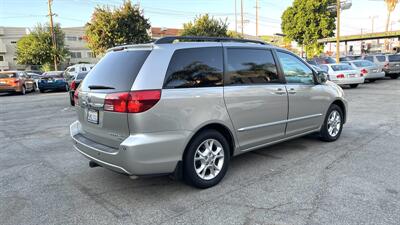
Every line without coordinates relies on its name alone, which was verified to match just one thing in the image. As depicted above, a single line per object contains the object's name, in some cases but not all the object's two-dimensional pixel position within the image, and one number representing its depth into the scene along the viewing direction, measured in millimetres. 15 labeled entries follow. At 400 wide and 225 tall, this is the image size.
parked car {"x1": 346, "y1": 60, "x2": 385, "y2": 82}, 18859
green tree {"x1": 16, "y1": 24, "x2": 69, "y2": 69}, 45688
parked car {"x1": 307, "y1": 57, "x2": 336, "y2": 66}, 20338
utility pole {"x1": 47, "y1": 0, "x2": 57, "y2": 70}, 39094
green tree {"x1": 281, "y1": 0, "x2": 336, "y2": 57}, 33781
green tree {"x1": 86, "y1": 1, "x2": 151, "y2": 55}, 29422
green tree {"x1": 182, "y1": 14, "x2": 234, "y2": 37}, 34000
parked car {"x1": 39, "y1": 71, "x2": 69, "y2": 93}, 21438
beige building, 58719
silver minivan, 3518
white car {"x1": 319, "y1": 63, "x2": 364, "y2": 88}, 16812
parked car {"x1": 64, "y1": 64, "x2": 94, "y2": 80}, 26867
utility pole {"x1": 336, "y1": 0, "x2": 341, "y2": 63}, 23334
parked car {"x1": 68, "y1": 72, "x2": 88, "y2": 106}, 12500
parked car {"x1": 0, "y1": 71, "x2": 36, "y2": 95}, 19375
